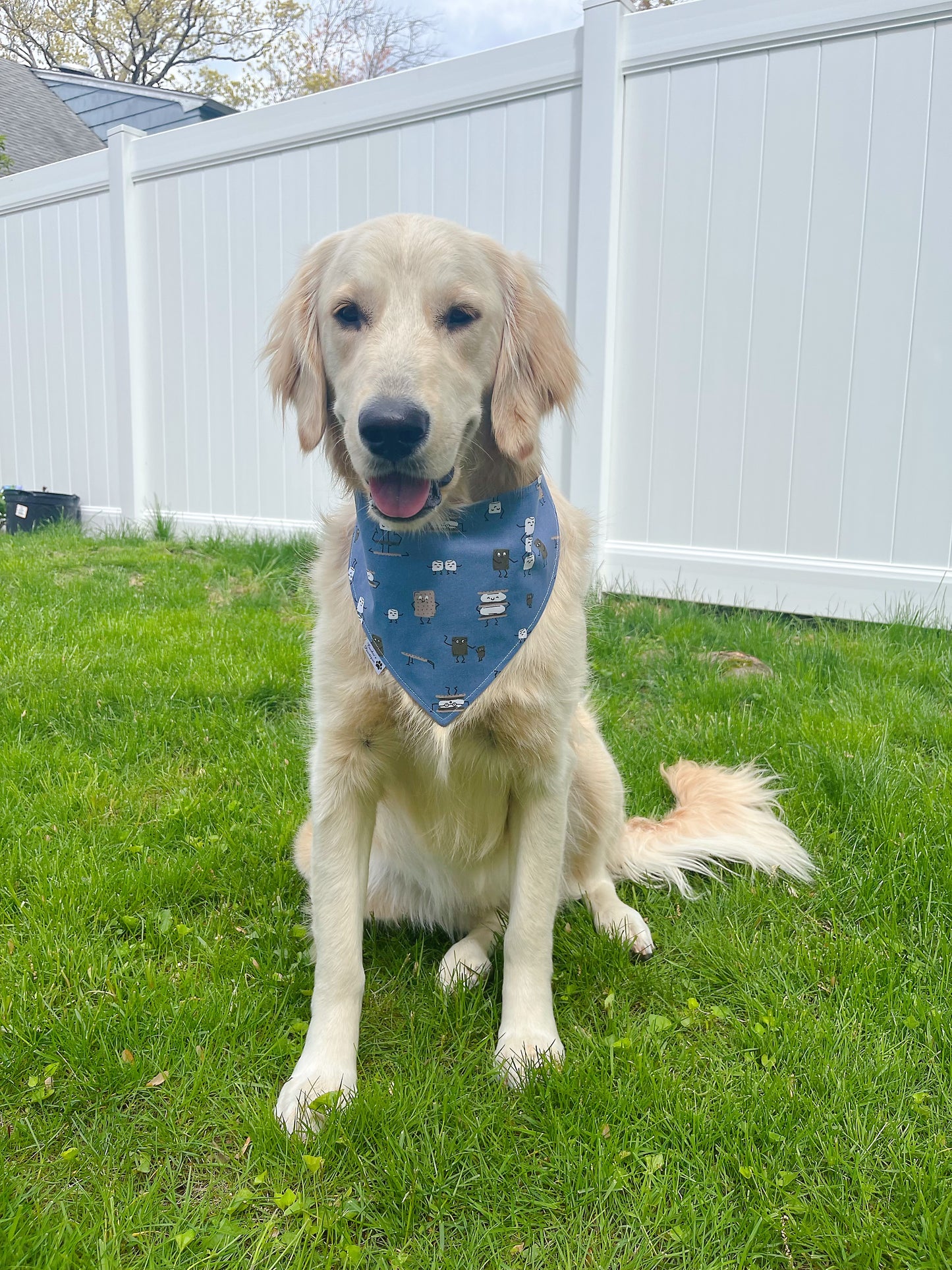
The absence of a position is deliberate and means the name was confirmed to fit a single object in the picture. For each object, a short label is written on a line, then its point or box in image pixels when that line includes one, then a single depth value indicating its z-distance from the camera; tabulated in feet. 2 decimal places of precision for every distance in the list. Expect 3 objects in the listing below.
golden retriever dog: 5.05
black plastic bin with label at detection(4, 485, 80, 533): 22.76
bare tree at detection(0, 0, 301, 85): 67.05
